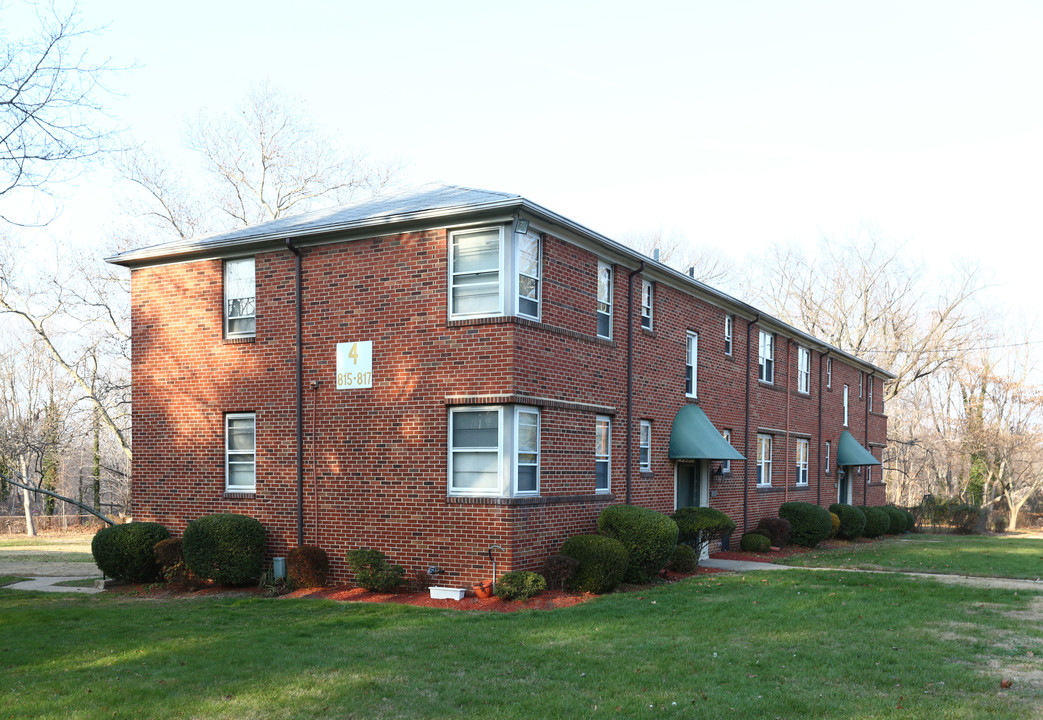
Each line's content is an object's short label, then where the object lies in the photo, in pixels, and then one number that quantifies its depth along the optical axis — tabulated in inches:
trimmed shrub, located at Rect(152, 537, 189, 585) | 625.0
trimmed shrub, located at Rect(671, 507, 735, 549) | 714.8
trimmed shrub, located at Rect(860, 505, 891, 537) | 1181.1
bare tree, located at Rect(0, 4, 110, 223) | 492.7
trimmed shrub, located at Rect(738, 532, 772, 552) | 866.8
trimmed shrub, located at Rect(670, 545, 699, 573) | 678.5
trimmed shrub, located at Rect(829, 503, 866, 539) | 1091.9
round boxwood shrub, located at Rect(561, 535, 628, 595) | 564.4
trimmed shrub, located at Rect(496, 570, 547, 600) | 537.0
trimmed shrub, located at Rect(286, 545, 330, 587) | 592.4
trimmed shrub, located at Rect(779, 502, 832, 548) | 950.4
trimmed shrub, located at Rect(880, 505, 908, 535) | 1275.8
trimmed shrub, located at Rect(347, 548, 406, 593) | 565.9
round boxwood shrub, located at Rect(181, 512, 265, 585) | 602.9
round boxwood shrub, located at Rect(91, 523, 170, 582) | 637.9
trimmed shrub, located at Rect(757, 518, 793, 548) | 911.0
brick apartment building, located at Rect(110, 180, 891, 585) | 569.6
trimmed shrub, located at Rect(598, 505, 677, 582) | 606.9
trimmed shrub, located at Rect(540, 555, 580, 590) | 558.9
